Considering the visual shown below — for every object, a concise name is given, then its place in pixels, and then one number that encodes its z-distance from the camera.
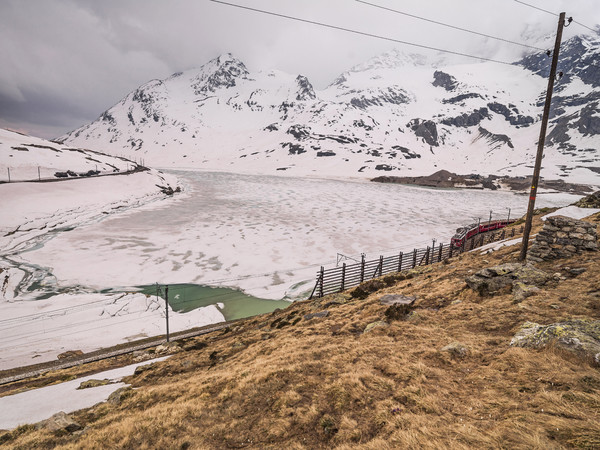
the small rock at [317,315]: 13.80
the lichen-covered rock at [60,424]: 6.74
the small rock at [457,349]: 7.59
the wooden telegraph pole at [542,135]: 11.83
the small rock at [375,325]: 10.50
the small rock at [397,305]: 11.41
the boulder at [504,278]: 11.35
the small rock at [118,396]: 8.15
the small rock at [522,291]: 10.21
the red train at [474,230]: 28.59
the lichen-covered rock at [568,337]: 6.12
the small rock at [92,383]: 9.71
